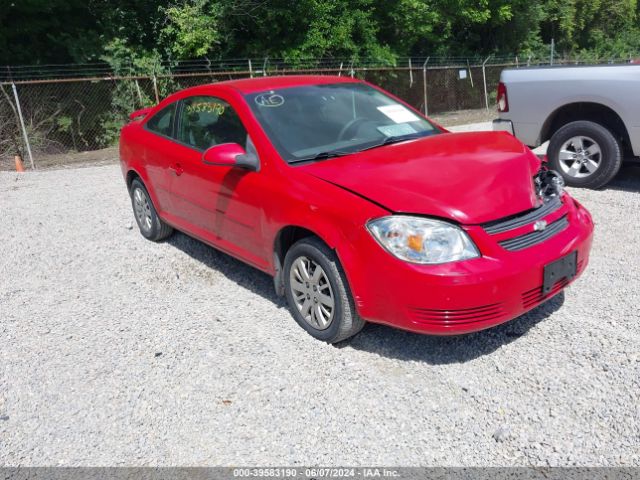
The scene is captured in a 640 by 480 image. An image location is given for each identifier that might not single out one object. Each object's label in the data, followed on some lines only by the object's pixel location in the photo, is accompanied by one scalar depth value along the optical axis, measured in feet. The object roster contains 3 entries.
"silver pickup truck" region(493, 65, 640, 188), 21.17
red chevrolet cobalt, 9.95
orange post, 39.78
